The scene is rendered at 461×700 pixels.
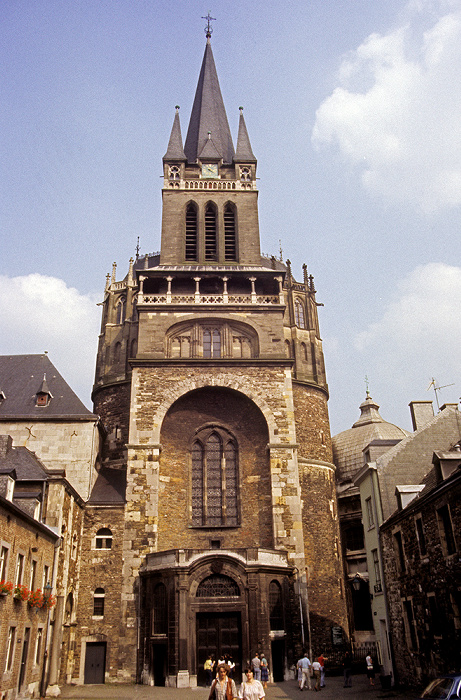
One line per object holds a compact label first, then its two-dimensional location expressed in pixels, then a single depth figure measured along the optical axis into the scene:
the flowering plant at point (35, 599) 18.92
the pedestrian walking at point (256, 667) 21.28
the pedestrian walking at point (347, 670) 21.70
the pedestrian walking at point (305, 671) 21.40
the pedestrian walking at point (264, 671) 21.42
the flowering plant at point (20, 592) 17.66
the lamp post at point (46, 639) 20.61
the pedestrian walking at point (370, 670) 21.69
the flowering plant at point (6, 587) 16.25
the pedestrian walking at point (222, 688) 10.16
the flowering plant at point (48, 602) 20.56
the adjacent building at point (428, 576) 15.67
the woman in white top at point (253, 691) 10.44
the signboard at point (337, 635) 27.33
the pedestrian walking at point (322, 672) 22.08
